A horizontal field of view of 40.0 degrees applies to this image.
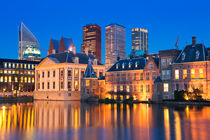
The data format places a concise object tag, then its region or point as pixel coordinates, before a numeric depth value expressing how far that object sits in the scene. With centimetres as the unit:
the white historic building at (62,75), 10062
